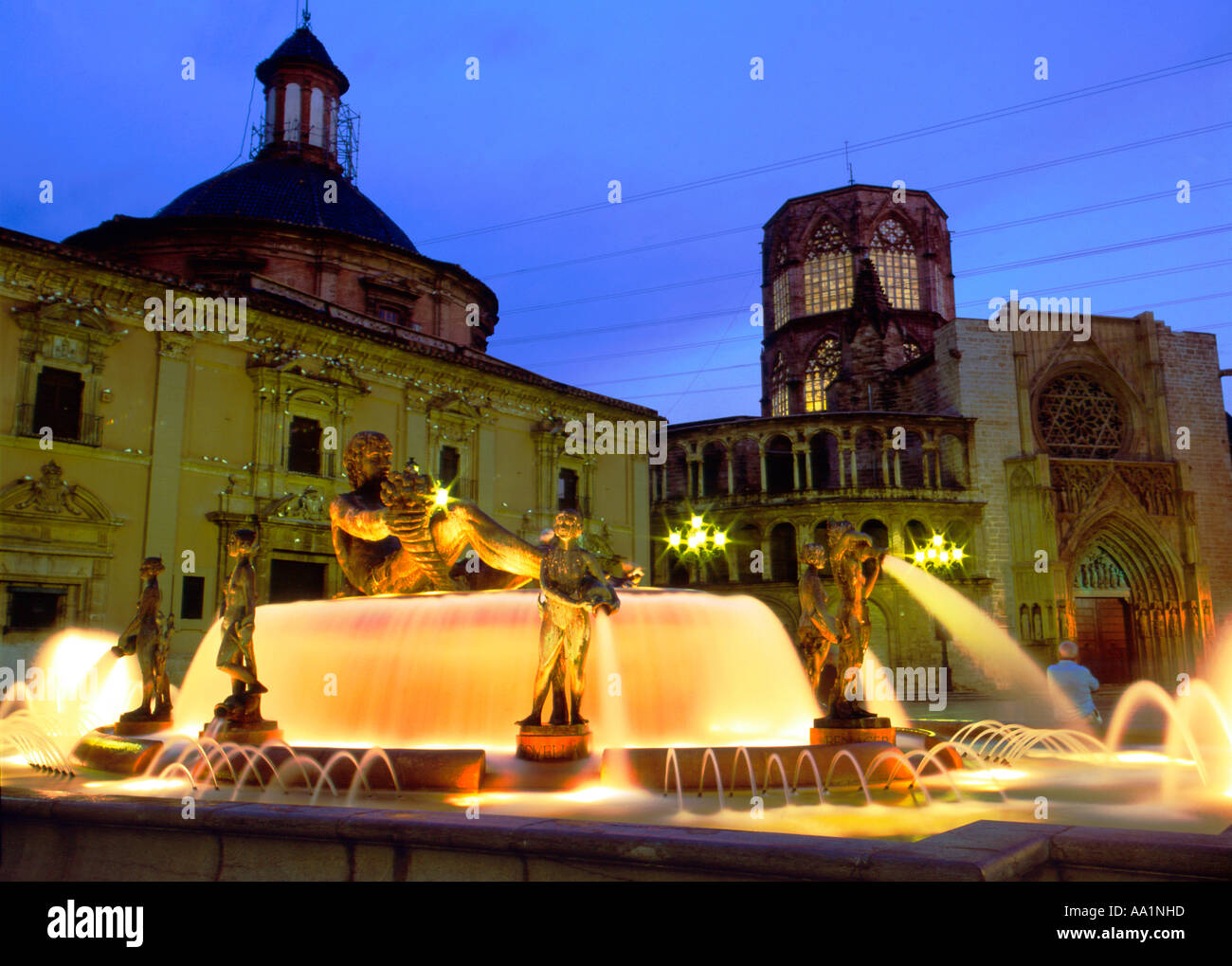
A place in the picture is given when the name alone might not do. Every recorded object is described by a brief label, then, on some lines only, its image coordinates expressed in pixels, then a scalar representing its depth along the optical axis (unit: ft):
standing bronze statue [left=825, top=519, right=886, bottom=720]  23.80
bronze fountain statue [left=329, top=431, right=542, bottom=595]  27.32
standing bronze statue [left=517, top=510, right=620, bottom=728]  20.07
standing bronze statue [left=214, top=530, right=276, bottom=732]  22.62
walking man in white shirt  34.45
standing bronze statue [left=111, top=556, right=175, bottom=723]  27.43
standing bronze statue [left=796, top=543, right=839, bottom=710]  23.99
